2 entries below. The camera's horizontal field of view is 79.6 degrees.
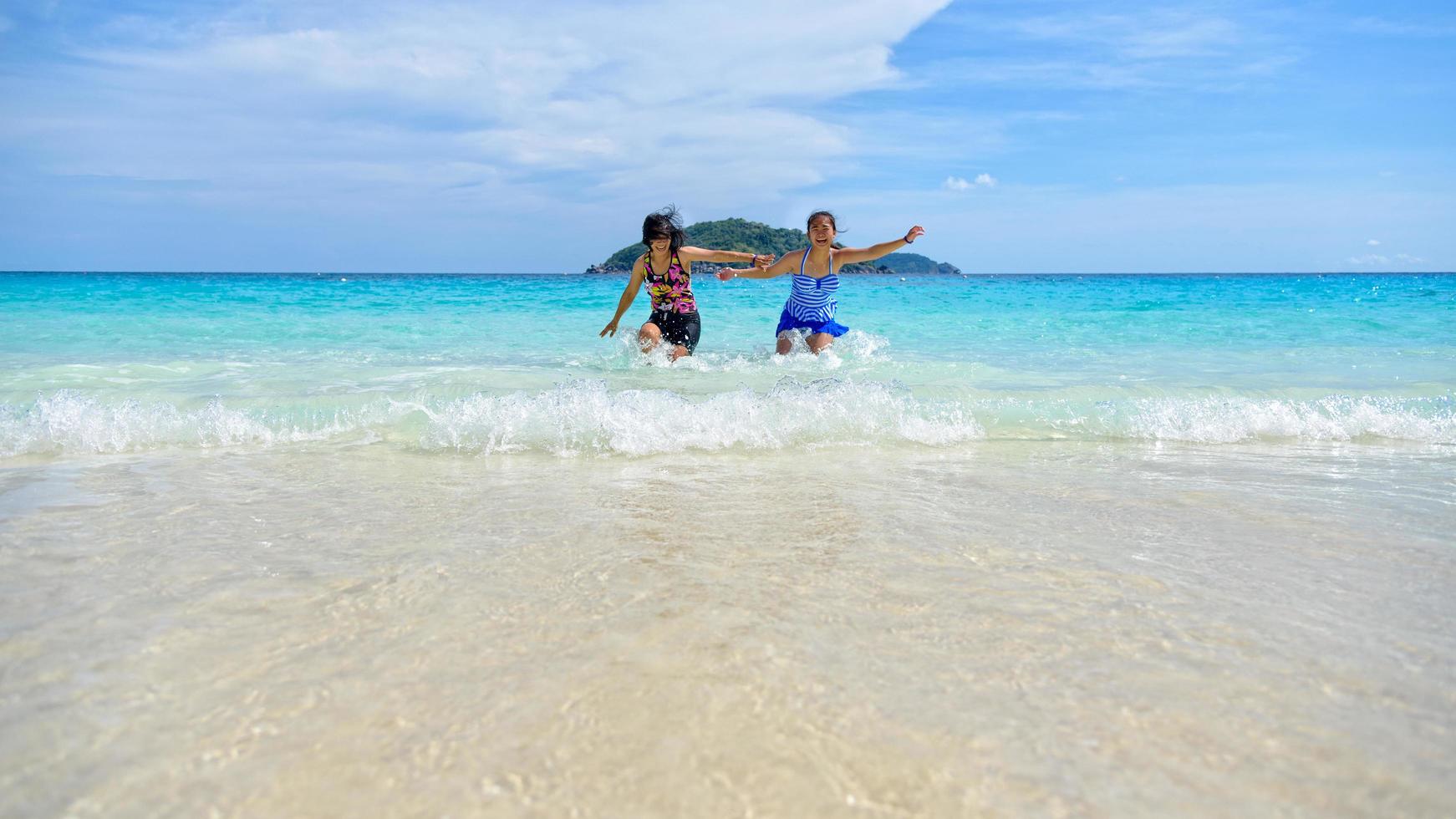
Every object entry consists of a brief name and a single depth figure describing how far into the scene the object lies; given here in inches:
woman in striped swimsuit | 343.6
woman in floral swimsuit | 347.9
